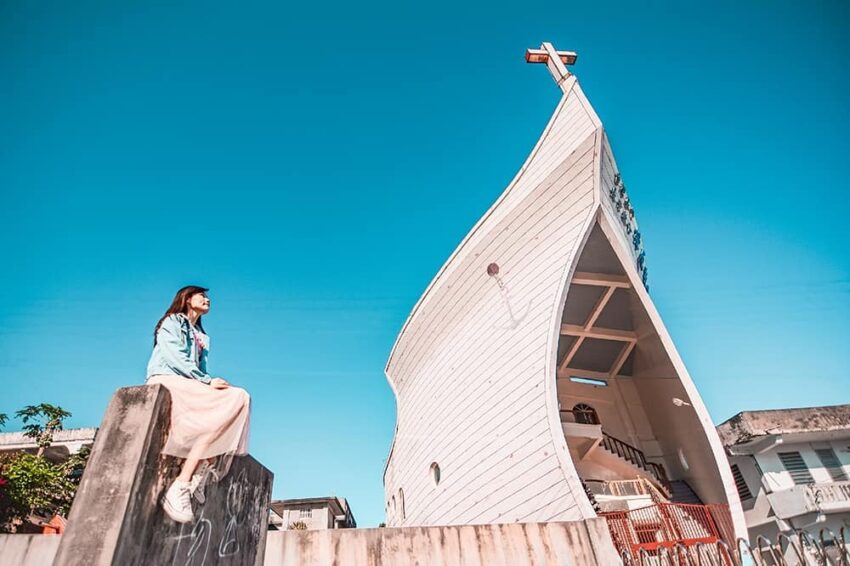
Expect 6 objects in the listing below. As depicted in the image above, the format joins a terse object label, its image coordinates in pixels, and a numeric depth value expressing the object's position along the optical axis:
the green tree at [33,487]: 13.00
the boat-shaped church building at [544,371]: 8.48
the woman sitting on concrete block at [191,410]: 2.05
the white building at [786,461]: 13.54
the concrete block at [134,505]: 1.65
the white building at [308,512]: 30.50
